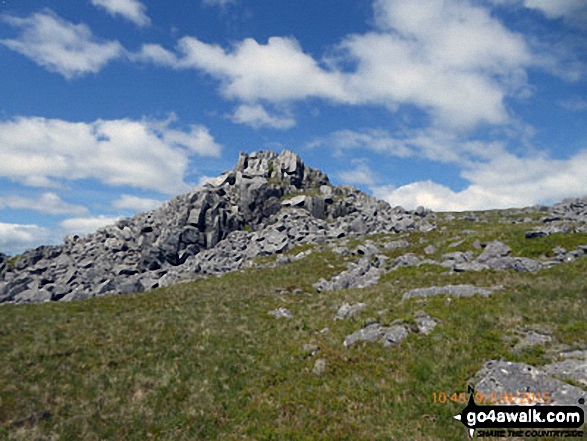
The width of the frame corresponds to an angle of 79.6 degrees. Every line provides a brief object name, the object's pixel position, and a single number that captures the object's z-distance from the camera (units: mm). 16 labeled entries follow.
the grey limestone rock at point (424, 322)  19766
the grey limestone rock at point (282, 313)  28566
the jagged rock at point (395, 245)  52500
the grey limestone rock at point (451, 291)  24234
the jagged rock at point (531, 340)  16359
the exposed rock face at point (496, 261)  32094
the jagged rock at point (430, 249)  44528
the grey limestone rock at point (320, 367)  18164
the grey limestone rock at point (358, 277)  37562
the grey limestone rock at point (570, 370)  13133
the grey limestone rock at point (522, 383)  12273
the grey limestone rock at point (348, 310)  25478
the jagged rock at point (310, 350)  20375
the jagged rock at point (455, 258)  36584
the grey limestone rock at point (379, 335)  19500
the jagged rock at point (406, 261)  39375
